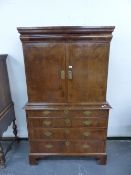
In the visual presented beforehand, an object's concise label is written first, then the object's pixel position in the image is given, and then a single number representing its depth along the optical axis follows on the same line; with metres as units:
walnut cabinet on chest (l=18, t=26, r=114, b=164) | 1.77
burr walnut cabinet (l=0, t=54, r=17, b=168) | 2.06
